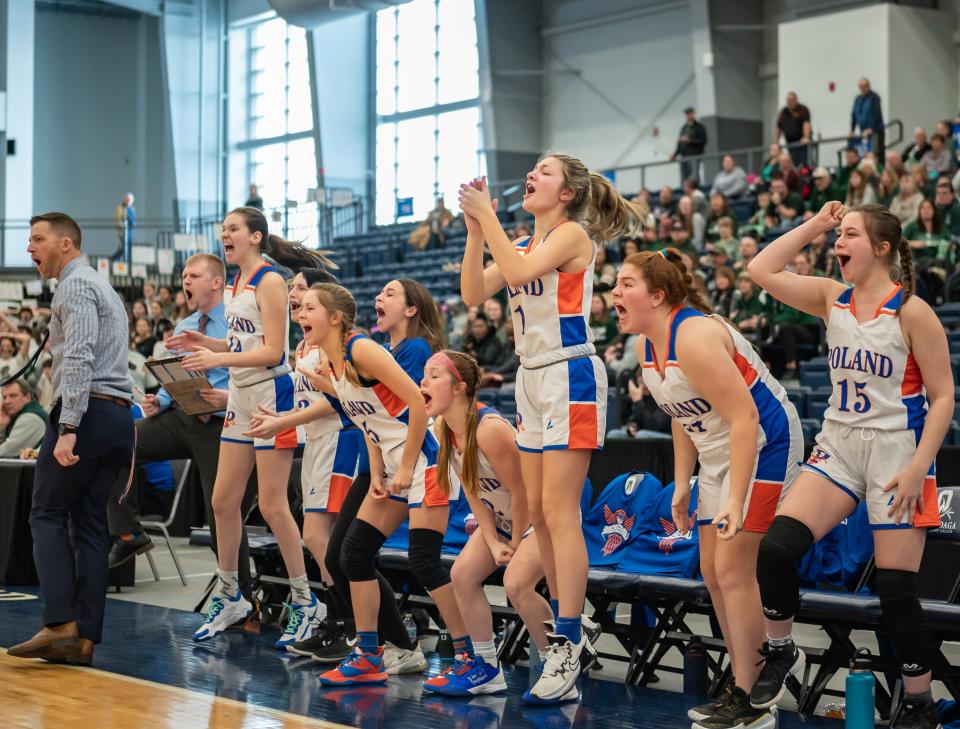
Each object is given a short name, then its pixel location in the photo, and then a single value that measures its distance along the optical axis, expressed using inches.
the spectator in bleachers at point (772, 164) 571.8
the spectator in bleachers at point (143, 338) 539.8
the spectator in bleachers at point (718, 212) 520.7
